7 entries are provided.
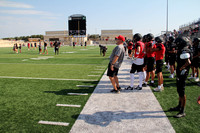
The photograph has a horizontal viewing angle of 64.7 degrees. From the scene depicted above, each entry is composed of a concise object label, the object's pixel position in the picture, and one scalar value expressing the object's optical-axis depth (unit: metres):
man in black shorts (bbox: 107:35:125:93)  4.56
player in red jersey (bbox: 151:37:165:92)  5.13
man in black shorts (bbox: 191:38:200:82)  6.27
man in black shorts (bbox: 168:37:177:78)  7.00
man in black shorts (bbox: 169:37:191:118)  3.26
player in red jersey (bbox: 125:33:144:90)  5.16
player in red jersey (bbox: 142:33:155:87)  5.38
